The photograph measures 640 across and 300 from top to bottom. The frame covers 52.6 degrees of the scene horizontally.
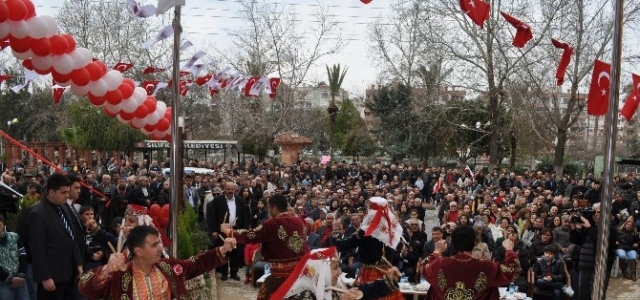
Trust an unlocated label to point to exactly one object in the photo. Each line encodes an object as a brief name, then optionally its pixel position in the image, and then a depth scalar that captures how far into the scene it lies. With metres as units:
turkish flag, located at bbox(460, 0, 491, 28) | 5.83
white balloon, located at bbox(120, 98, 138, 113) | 9.18
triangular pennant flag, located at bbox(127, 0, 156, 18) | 6.52
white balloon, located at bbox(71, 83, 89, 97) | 8.31
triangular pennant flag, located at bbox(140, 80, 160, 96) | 12.70
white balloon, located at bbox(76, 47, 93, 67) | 8.00
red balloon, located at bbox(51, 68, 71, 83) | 7.83
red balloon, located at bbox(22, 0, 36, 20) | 6.78
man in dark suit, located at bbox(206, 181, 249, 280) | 11.07
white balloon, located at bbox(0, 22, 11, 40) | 6.68
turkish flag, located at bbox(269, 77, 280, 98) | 14.12
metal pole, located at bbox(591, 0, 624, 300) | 4.20
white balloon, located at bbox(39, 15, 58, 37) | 7.10
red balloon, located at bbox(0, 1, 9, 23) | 6.48
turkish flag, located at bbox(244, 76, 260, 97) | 13.99
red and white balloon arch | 6.82
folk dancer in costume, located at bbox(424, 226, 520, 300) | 5.11
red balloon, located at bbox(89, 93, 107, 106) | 8.67
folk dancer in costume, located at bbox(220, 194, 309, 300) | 6.29
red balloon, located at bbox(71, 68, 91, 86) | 8.03
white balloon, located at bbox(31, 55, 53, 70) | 7.53
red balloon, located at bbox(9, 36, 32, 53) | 6.99
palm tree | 39.81
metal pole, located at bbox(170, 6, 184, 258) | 5.13
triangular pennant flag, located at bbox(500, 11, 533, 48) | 5.98
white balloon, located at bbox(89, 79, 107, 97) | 8.42
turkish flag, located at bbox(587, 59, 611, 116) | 5.02
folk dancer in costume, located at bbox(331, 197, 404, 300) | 7.02
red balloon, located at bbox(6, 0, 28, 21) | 6.57
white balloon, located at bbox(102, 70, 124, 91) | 8.61
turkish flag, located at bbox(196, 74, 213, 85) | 12.88
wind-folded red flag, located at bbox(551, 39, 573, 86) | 5.74
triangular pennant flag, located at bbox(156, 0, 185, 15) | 5.25
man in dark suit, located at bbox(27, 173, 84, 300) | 5.54
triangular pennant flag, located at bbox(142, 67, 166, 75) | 12.31
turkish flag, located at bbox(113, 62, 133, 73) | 11.34
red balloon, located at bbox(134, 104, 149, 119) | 9.46
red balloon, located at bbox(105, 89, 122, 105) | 8.79
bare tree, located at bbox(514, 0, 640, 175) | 21.61
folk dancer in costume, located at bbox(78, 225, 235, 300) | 4.14
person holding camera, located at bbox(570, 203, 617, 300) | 8.83
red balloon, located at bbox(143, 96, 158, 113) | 9.66
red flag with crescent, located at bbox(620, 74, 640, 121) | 8.65
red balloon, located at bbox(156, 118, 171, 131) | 10.09
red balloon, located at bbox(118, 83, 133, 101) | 9.04
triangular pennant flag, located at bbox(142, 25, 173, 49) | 6.73
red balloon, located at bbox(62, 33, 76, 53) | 7.68
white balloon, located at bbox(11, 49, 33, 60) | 7.29
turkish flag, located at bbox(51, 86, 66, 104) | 12.18
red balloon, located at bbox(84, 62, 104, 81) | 8.26
